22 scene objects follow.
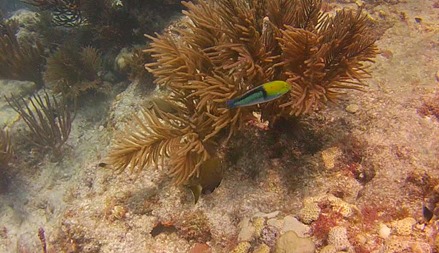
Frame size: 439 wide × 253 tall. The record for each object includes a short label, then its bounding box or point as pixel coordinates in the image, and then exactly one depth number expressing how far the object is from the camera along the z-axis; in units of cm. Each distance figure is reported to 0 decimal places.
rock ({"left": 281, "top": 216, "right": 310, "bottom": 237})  247
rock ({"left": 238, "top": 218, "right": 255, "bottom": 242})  267
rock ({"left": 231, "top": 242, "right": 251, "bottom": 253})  259
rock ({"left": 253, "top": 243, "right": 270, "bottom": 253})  244
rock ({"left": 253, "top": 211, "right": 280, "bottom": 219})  273
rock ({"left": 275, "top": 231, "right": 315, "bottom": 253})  228
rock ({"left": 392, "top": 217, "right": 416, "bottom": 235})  238
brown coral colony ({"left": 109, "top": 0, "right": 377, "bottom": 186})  271
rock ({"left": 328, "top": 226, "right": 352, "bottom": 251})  229
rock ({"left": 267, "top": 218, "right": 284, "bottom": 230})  257
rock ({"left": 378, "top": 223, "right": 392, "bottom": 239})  239
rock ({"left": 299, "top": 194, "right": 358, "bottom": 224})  254
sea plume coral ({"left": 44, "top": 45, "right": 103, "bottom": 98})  567
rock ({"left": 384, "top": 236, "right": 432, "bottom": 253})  219
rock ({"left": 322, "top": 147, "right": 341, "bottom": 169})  297
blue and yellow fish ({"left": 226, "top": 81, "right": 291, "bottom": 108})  224
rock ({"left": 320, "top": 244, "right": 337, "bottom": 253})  227
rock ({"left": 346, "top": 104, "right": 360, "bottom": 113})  322
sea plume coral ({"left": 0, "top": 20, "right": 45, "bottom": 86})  622
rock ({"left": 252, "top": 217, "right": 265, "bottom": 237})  262
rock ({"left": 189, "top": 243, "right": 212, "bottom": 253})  301
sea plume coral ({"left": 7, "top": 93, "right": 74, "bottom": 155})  537
